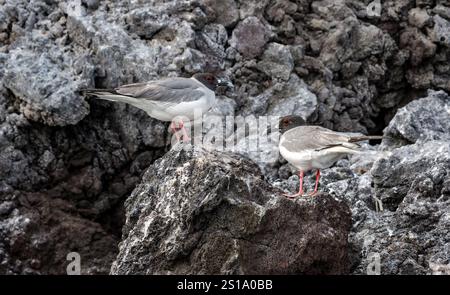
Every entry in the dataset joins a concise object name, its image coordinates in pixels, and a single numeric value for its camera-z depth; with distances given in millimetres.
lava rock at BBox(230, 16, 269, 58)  14117
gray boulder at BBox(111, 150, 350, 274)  8258
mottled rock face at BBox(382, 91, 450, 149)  13031
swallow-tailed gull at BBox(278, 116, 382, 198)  9000
